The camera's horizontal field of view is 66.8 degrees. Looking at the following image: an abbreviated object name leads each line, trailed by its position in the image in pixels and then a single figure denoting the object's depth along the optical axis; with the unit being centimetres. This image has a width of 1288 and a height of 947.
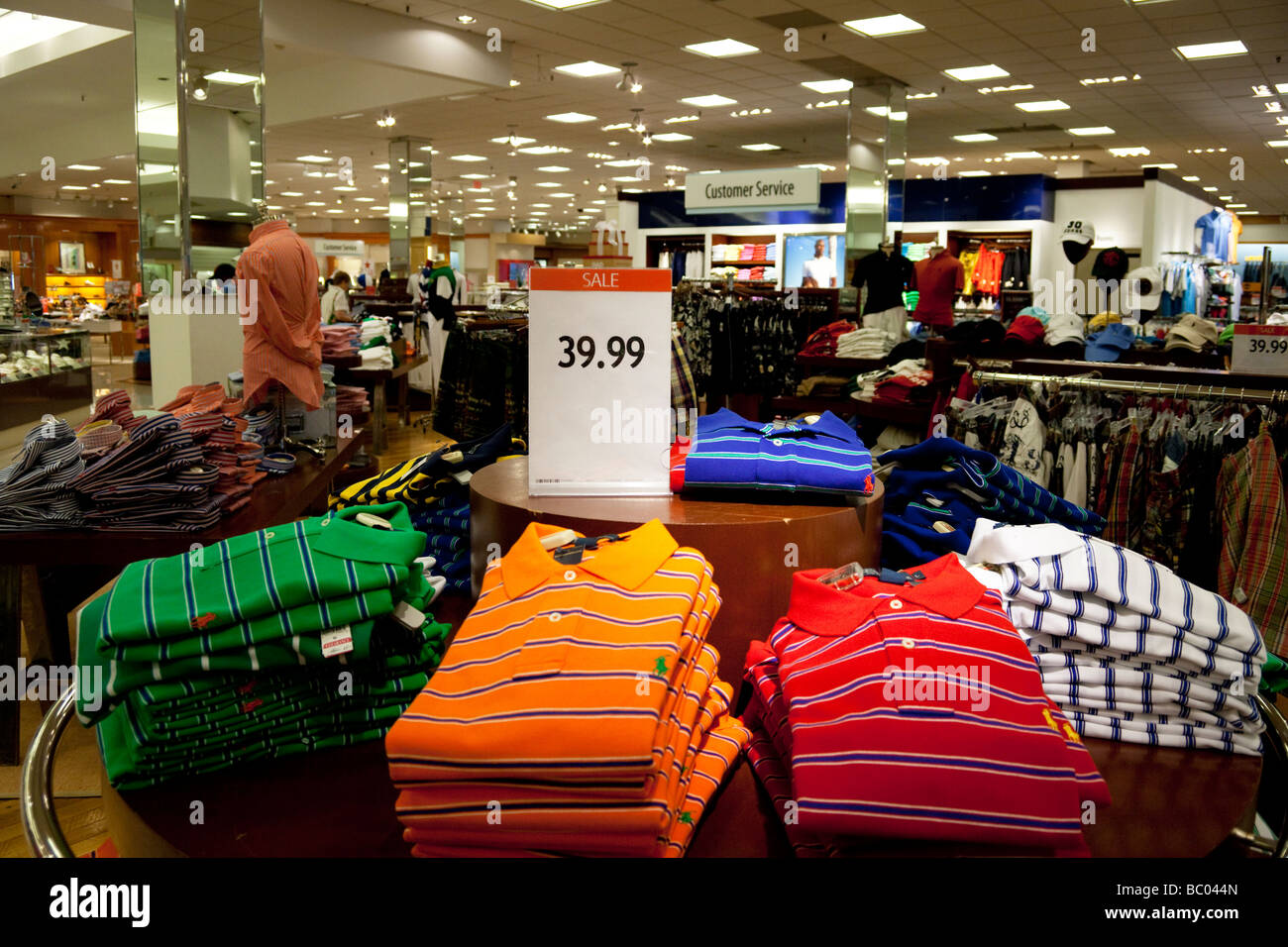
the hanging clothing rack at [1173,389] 296
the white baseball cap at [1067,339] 514
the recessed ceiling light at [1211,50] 899
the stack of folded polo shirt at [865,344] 598
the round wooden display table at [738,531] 161
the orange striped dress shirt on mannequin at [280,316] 411
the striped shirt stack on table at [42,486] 270
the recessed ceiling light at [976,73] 1015
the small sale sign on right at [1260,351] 352
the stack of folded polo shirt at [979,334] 481
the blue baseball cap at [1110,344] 552
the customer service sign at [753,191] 1068
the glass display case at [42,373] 813
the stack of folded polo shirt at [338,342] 662
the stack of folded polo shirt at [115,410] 348
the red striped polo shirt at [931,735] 100
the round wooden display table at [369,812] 113
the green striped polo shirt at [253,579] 115
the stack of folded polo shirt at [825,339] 630
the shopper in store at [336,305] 977
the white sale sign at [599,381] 182
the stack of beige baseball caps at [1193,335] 555
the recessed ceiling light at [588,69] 1039
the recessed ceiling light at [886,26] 848
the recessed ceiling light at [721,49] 941
